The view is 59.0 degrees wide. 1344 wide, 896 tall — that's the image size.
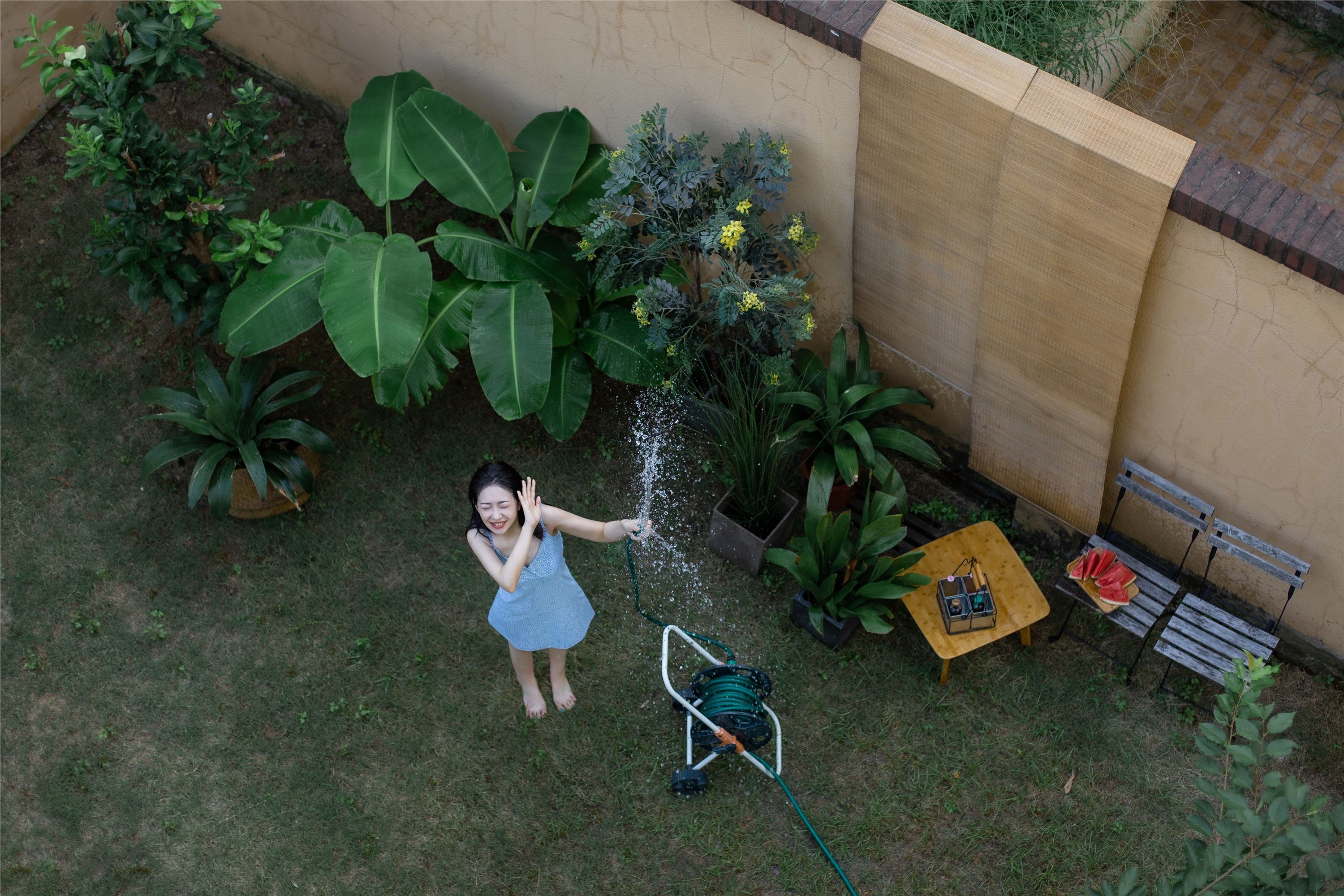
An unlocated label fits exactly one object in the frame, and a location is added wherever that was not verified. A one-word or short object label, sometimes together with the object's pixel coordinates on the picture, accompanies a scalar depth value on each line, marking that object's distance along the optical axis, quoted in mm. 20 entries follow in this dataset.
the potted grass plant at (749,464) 6406
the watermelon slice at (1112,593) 6133
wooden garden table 6250
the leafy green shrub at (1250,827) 3535
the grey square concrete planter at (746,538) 6664
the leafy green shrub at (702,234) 5953
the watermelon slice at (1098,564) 6195
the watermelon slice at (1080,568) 6191
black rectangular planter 6465
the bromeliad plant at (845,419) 6512
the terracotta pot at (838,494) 6879
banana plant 6391
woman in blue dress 5367
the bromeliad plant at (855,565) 6172
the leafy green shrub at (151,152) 6094
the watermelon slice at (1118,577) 6164
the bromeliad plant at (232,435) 6832
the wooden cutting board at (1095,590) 6133
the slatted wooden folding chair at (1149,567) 6109
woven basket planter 7035
